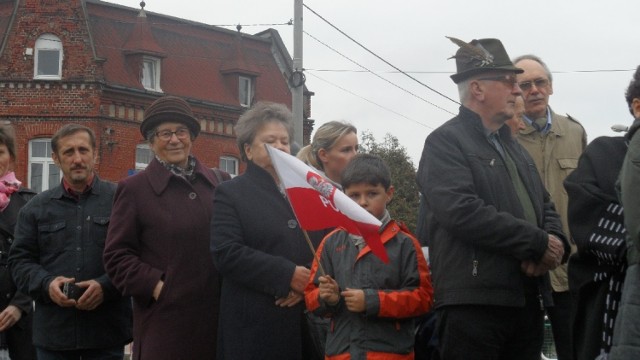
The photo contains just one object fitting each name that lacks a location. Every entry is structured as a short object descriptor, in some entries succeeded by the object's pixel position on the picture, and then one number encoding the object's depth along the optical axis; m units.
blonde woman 5.52
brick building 27.27
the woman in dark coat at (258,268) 4.52
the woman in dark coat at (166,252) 4.83
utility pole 16.64
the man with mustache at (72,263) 5.34
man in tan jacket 5.04
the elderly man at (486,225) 4.10
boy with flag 4.15
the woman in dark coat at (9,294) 5.96
